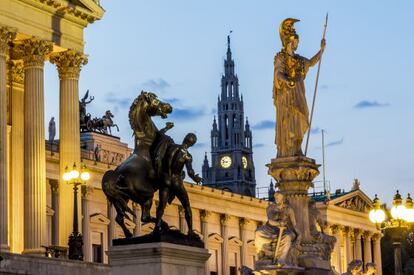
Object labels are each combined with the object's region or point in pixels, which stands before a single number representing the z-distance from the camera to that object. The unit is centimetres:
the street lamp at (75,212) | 4731
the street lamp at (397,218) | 2925
